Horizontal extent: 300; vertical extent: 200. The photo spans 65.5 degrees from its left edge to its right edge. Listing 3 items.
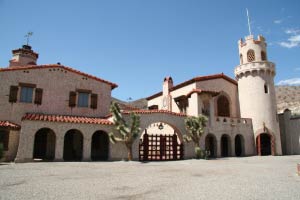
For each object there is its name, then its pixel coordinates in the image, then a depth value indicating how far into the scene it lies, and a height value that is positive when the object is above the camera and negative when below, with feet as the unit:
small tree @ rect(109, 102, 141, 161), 65.10 +4.12
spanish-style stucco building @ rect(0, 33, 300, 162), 65.51 +10.55
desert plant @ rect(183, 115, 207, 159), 74.59 +4.56
